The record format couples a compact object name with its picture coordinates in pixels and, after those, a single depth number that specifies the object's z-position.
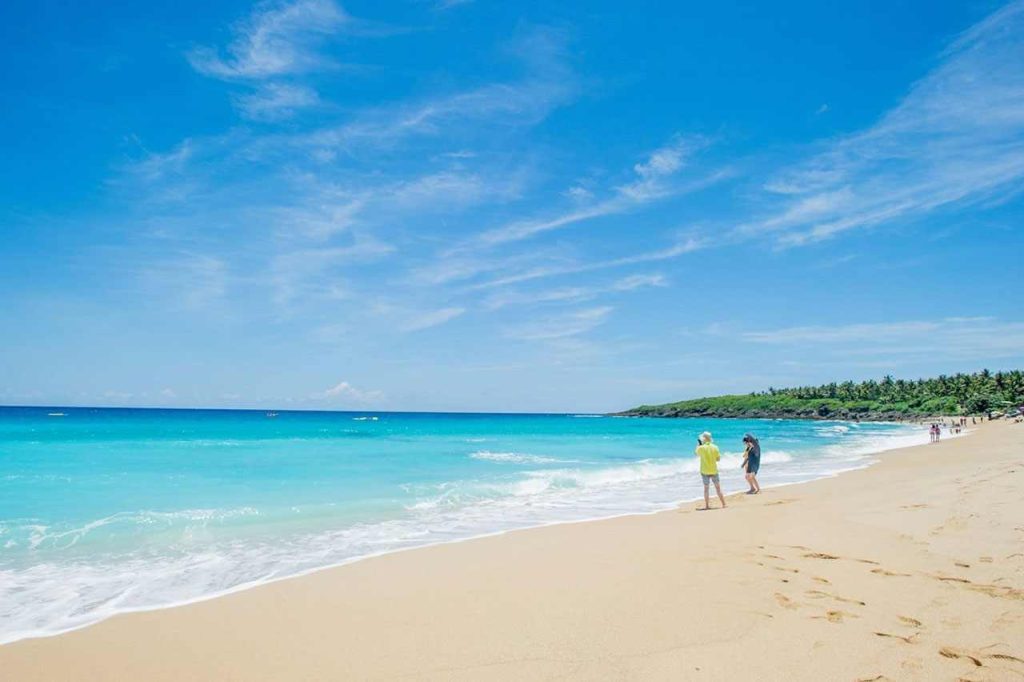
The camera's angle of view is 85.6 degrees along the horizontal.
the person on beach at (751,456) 15.29
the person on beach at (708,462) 12.73
